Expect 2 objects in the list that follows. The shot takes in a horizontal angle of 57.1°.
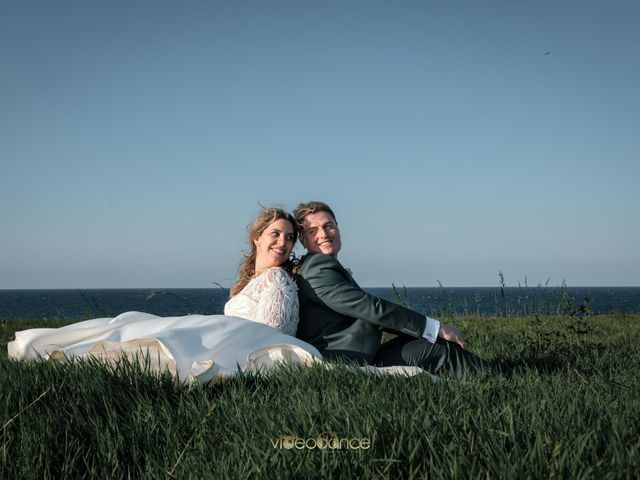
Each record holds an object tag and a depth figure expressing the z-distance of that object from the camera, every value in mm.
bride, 4387
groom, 5168
